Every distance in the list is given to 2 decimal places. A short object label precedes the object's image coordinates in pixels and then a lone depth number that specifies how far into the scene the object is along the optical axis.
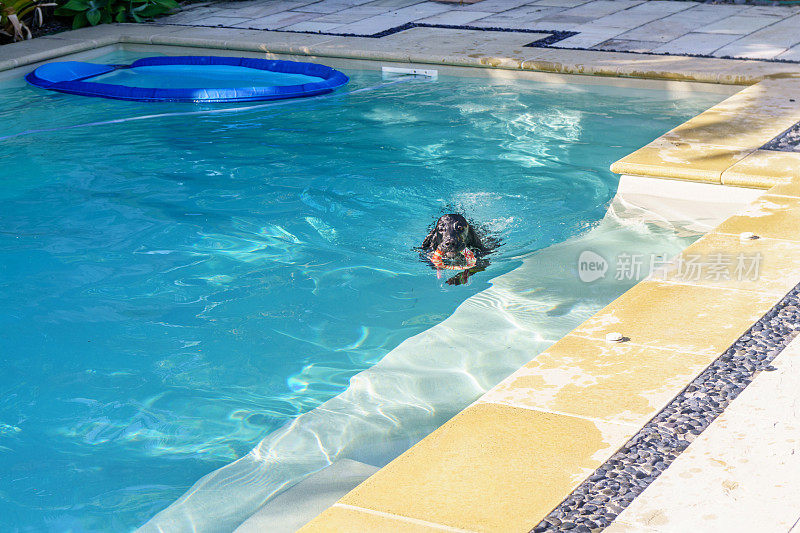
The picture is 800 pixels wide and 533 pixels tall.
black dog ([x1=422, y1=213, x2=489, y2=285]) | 5.01
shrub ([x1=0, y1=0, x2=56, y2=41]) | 10.83
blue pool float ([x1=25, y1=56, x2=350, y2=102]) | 8.92
